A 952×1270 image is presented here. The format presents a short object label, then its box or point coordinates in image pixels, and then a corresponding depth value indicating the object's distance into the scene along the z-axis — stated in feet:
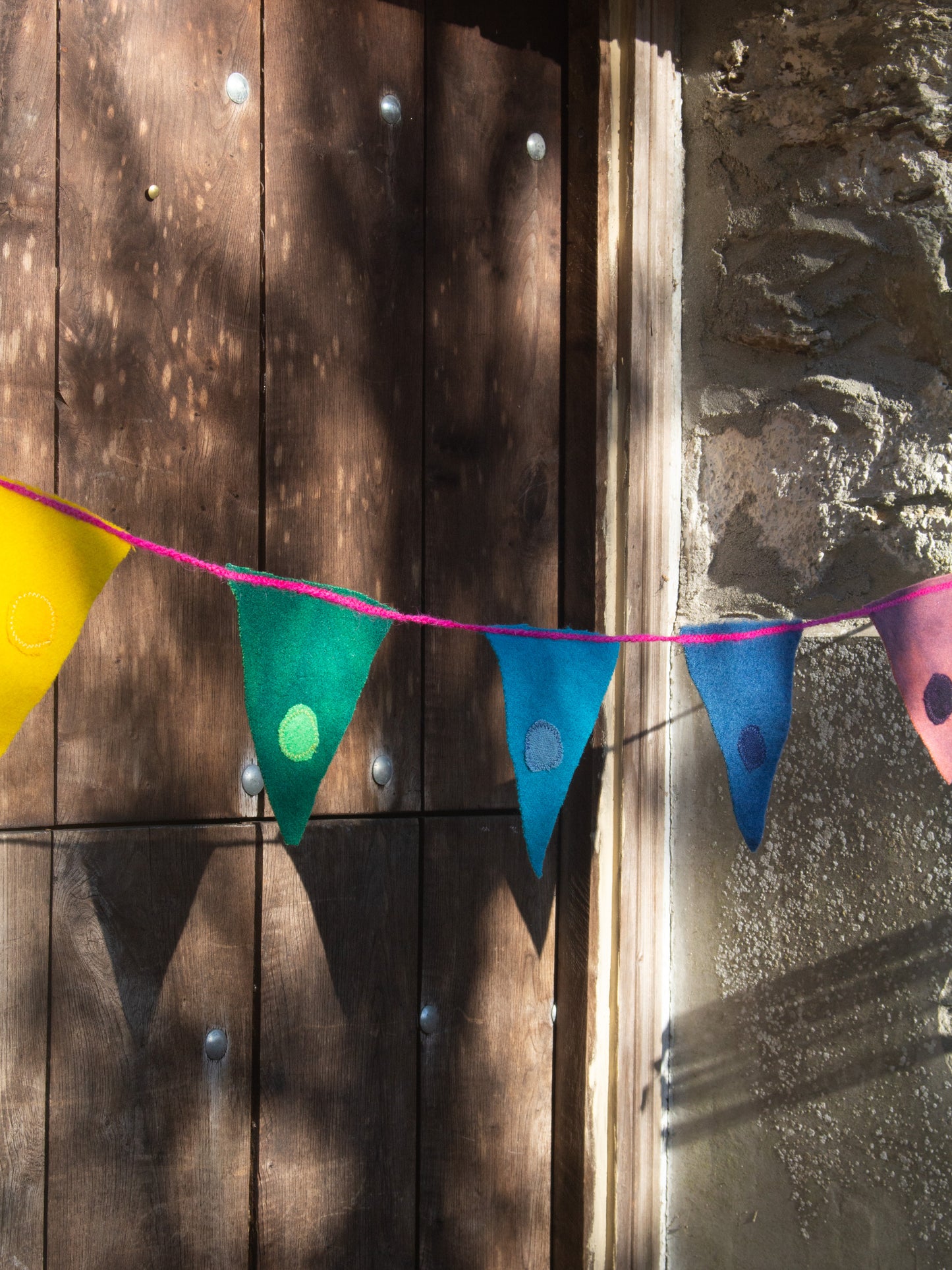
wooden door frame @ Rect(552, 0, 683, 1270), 4.72
